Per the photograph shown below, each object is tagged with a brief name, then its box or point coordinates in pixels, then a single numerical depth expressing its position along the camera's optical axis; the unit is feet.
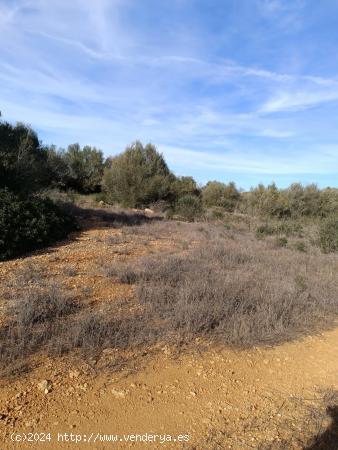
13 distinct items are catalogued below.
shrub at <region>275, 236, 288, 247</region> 41.32
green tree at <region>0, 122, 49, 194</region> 36.01
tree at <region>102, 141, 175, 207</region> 75.66
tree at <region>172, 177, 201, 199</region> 85.55
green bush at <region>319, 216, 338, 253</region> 40.11
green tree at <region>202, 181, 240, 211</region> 109.60
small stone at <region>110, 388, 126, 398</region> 11.12
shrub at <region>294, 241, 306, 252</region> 38.99
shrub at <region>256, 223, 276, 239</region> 53.81
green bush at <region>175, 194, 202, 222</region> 63.72
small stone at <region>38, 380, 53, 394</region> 10.98
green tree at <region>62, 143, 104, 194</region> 93.81
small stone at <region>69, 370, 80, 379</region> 11.74
